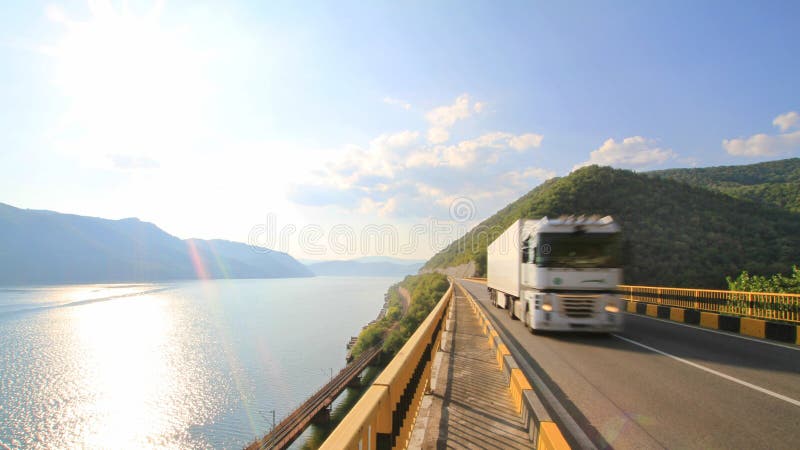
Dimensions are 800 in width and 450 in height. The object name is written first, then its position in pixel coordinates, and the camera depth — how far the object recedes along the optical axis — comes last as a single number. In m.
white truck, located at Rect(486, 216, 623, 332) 10.90
